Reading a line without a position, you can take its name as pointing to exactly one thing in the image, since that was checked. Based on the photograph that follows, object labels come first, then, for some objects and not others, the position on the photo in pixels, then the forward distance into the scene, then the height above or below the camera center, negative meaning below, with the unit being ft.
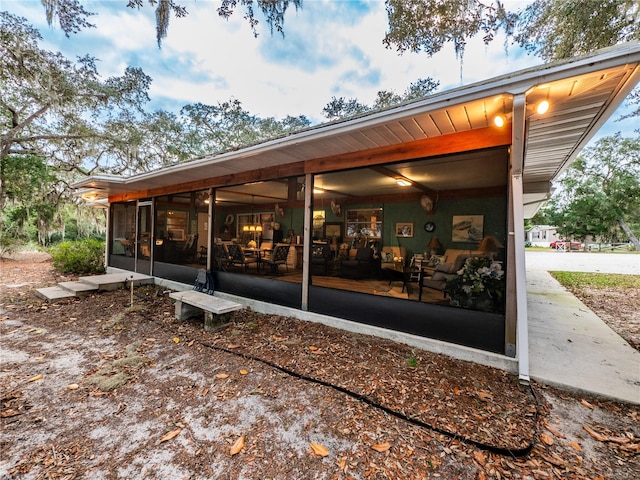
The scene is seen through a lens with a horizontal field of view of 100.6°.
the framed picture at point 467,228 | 17.36 +1.33
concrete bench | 12.44 -3.10
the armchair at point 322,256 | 20.11 -0.97
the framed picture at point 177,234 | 24.48 +0.72
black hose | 5.65 -4.34
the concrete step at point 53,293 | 17.49 -3.66
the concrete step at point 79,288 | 18.71 -3.45
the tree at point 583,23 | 14.92 +13.25
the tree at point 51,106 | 24.41 +14.55
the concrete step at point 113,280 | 20.21 -3.19
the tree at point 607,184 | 50.01 +13.43
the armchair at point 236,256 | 19.84 -1.00
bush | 28.07 -1.91
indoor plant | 9.57 -1.51
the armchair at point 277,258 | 22.63 -1.26
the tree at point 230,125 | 44.19 +20.02
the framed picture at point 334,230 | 27.53 +1.54
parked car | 86.12 +0.97
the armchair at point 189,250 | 23.93 -0.76
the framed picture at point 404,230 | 25.62 +1.51
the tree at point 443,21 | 18.38 +16.17
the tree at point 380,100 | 33.65 +21.08
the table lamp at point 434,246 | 22.27 -0.02
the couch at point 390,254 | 25.08 -0.83
